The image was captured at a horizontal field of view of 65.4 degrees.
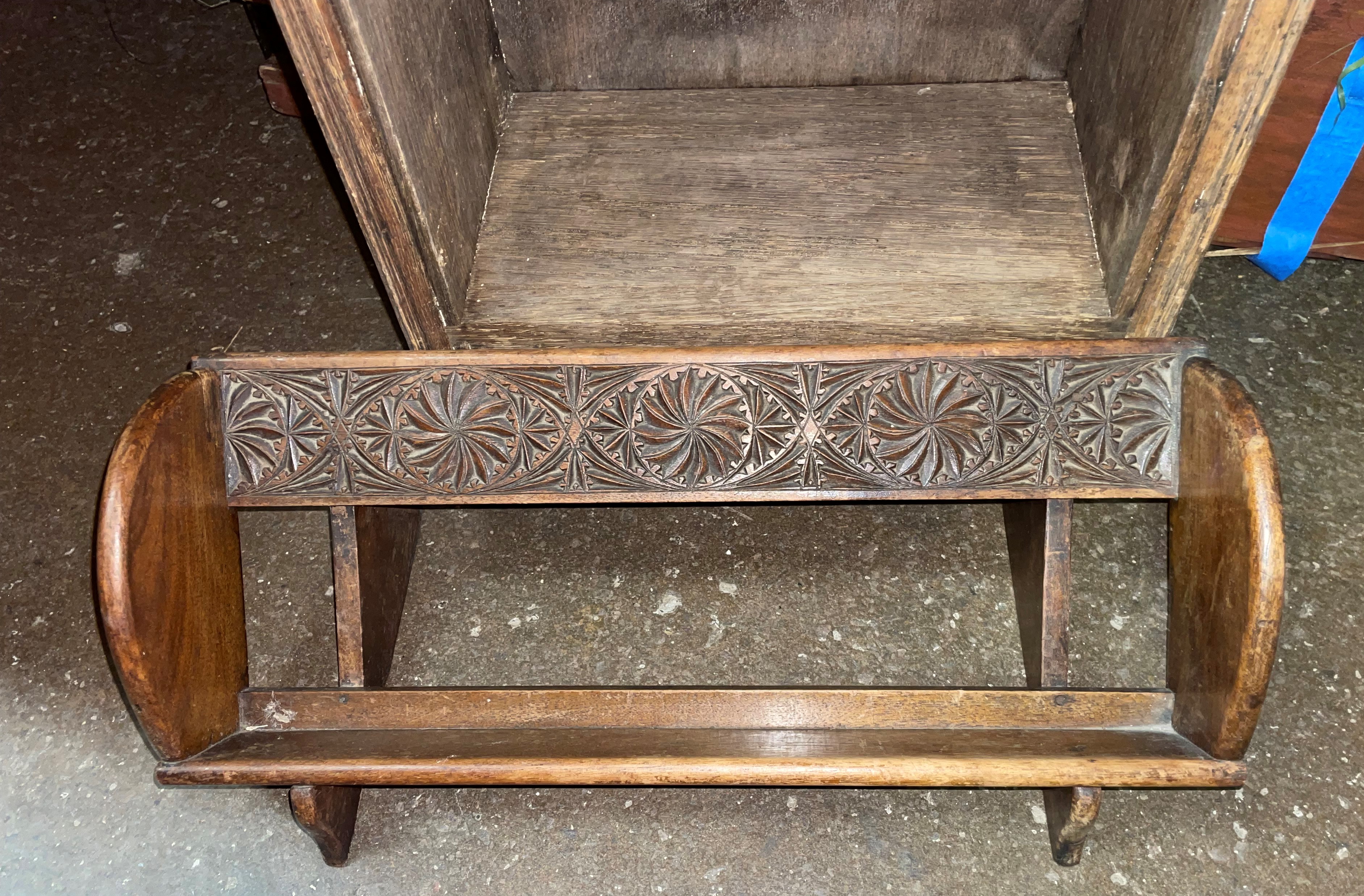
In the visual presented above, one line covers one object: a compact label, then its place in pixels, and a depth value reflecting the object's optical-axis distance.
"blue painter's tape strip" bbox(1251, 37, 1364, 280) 1.96
